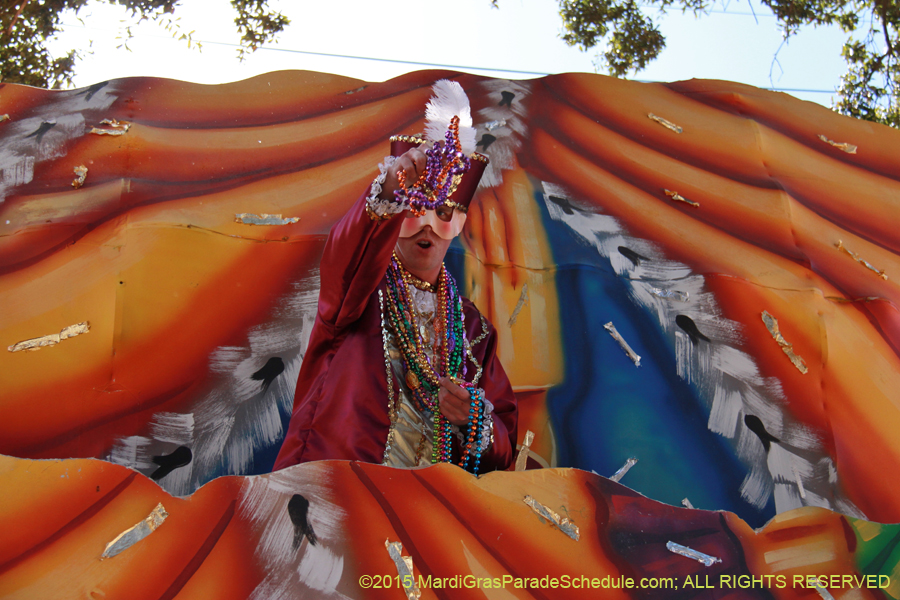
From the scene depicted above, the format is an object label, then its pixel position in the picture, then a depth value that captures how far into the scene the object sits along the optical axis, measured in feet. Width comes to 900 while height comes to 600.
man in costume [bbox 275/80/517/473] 6.79
